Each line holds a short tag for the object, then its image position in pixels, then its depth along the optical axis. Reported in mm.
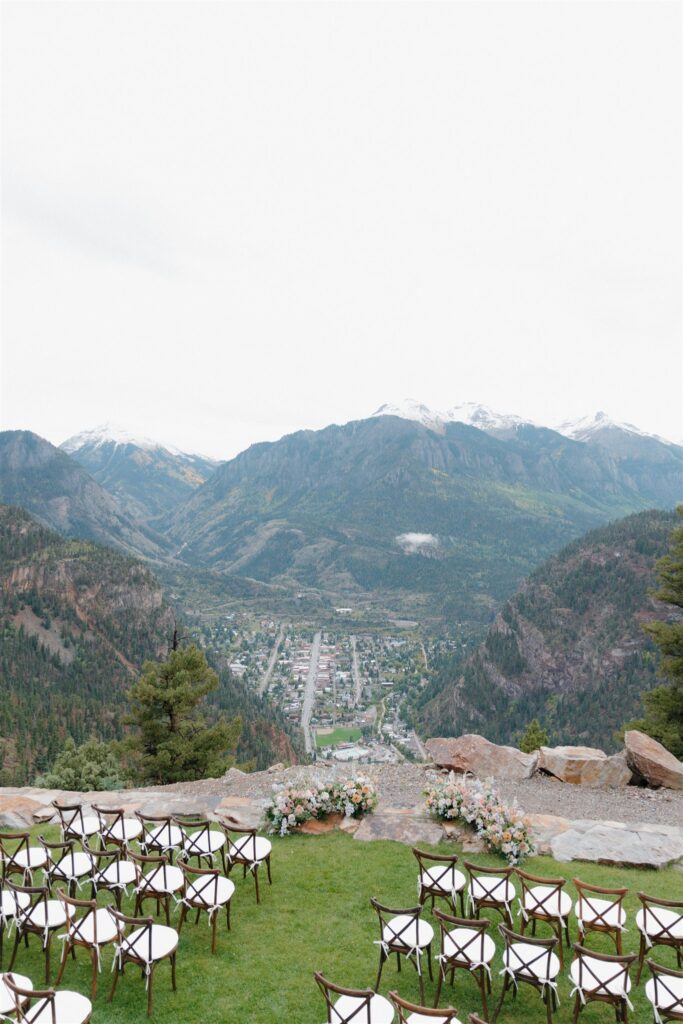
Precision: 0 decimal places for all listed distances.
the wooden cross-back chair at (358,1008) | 5977
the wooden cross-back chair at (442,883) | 8938
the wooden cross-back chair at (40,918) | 7895
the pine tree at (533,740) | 42344
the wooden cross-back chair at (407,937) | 7559
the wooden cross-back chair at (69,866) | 9164
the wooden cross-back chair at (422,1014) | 5539
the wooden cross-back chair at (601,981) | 6765
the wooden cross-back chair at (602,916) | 8047
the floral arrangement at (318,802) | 13242
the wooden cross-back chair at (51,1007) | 5871
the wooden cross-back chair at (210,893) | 8500
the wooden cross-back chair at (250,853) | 10133
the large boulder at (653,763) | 16969
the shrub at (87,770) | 22516
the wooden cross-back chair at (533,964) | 6969
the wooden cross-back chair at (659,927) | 7754
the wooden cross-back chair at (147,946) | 7262
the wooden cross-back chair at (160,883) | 8617
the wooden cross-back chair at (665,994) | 6473
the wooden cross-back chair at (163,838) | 10352
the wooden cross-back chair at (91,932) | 7392
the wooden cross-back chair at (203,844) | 10070
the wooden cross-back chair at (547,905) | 8125
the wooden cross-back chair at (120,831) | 10258
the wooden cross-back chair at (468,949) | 7102
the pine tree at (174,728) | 24109
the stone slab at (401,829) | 12547
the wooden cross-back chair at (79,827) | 10648
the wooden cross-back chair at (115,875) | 8891
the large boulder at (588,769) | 17266
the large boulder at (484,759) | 18047
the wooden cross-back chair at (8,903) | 8359
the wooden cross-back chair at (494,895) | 8594
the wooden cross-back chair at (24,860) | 9336
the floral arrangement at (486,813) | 11523
